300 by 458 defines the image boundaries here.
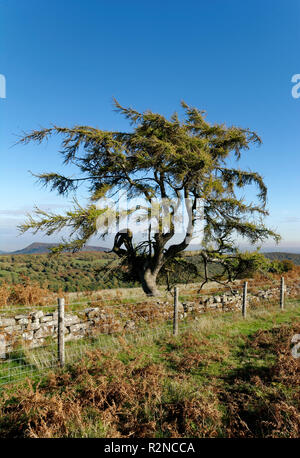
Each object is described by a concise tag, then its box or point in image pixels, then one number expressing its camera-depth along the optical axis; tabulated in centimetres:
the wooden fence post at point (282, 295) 1356
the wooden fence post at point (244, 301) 1131
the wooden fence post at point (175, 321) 861
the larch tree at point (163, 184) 1155
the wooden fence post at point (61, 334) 634
